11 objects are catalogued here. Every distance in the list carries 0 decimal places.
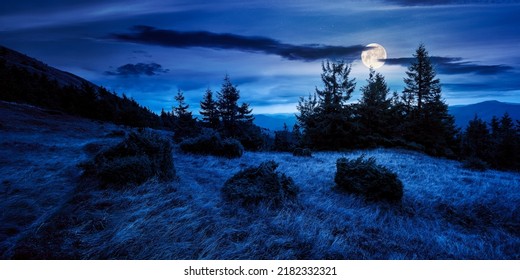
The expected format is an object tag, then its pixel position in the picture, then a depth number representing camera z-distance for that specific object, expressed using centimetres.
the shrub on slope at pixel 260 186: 510
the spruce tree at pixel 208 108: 3212
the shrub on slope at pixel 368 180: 613
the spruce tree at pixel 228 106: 2931
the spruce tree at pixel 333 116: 1997
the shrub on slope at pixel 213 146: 1180
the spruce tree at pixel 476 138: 3852
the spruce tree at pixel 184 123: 1853
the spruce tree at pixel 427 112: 2273
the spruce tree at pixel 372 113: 2133
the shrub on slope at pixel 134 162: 522
